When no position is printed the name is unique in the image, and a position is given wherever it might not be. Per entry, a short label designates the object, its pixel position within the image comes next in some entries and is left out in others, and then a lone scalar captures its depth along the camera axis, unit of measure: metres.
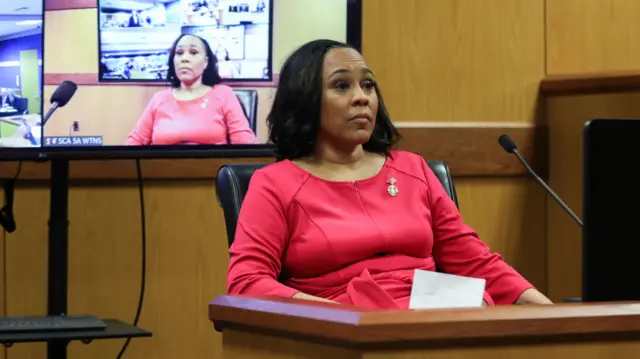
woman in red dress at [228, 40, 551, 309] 3.86
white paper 3.05
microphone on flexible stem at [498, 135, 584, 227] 5.47
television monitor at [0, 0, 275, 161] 5.02
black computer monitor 2.50
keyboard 4.35
